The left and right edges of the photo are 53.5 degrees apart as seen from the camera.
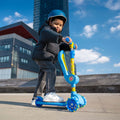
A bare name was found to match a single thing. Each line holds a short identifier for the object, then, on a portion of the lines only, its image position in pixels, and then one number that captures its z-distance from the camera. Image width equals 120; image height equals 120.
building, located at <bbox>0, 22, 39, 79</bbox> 28.89
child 1.77
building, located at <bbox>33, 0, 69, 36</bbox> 75.81
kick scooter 1.44
